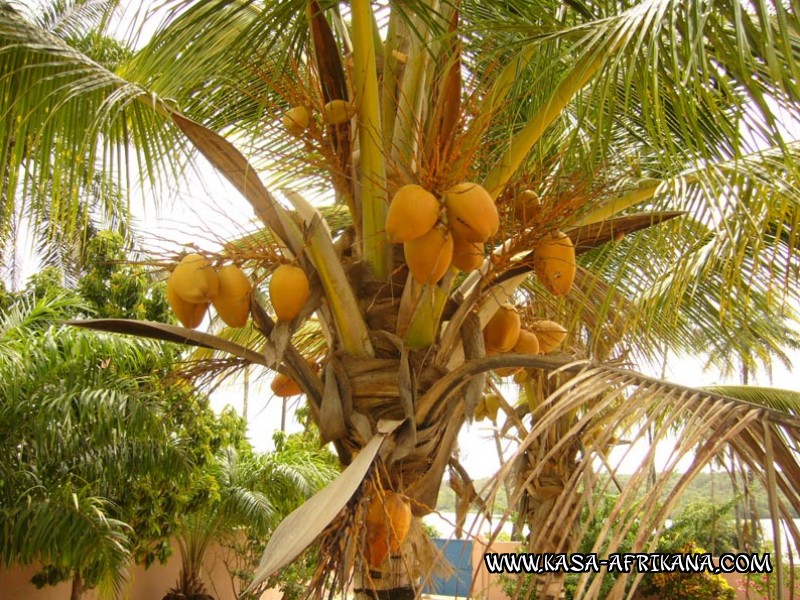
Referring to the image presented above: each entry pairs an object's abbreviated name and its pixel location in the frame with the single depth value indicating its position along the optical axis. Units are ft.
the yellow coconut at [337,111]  6.65
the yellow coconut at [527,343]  7.59
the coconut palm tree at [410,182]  4.89
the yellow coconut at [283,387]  7.64
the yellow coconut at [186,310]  6.15
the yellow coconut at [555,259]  6.47
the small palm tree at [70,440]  16.38
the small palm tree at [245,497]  25.71
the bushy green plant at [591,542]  27.63
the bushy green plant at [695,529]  29.76
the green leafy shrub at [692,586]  27.50
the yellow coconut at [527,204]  6.66
